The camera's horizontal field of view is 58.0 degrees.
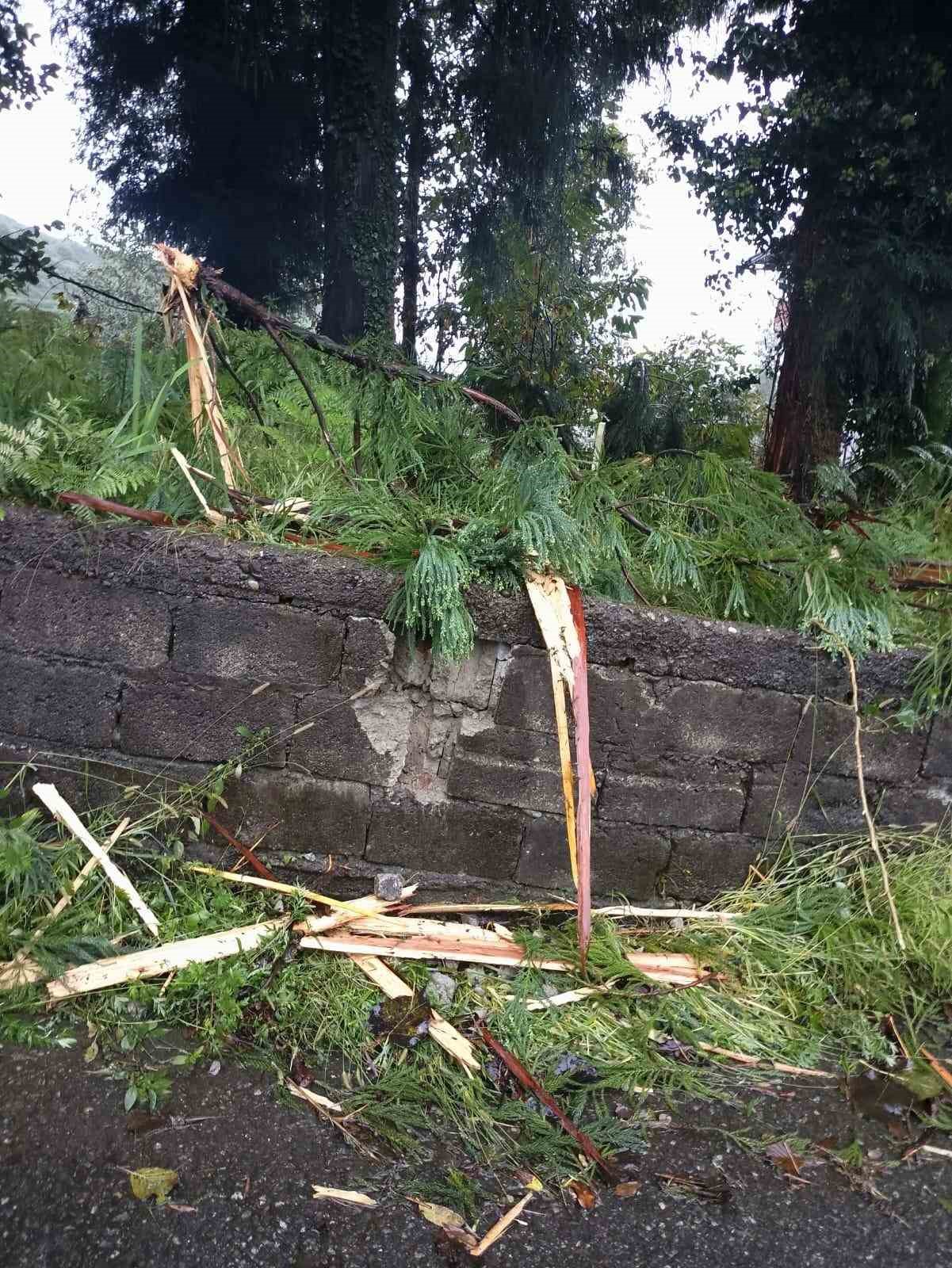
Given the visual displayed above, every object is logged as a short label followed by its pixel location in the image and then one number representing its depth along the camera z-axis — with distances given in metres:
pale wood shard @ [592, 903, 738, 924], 2.64
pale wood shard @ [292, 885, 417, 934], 2.39
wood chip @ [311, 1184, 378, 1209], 1.68
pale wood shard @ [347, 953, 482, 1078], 2.14
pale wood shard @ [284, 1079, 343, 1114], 1.95
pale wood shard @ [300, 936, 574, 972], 2.37
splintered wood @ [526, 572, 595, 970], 2.43
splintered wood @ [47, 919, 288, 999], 2.13
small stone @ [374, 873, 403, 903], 2.56
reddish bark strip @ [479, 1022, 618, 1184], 1.86
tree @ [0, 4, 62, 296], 3.06
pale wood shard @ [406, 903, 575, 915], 2.60
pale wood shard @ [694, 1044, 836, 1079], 2.29
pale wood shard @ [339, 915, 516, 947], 2.46
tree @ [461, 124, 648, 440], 3.44
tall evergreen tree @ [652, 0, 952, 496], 3.33
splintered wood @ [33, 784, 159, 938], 2.30
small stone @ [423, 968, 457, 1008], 2.29
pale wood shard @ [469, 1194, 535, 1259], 1.61
